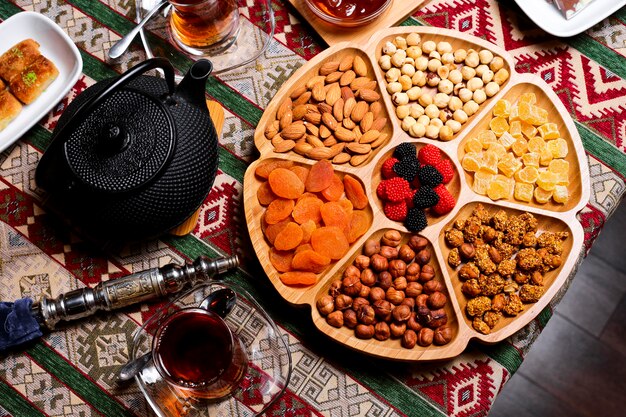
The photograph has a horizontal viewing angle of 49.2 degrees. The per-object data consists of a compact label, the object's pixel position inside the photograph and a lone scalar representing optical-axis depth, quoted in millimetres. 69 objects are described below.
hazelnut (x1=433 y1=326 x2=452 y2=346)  1424
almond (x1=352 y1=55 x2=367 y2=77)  1543
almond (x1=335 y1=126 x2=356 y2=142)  1502
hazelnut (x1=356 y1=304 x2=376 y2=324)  1422
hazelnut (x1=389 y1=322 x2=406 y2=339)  1429
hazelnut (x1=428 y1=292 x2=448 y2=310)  1431
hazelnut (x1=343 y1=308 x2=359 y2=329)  1431
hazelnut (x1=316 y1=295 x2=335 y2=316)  1435
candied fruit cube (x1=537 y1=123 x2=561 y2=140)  1479
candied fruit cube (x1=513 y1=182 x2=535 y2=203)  1472
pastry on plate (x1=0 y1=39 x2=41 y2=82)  1592
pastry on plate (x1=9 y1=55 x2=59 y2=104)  1568
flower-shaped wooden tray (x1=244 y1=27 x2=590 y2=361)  1423
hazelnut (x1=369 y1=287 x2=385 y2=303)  1450
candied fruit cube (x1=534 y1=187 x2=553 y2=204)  1469
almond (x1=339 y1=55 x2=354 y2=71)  1545
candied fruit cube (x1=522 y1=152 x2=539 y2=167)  1485
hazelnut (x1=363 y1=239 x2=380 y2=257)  1462
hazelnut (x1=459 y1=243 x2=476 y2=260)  1455
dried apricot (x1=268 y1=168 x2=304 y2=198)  1453
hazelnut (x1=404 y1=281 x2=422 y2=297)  1446
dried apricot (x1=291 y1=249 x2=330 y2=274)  1416
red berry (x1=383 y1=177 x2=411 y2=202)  1443
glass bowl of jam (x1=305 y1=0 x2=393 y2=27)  1555
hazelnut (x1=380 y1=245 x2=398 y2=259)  1457
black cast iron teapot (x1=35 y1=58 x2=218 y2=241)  1252
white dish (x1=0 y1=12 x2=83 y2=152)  1571
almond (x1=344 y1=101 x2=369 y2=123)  1516
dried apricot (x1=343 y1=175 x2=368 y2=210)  1478
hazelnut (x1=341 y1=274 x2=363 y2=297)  1444
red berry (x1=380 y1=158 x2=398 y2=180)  1486
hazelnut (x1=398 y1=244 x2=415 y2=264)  1455
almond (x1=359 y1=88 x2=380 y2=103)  1521
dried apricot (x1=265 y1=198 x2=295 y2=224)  1457
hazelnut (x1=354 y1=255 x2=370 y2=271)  1459
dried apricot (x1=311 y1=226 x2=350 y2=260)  1423
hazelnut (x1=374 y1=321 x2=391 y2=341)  1426
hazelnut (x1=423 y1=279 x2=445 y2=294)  1441
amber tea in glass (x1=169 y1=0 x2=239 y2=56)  1462
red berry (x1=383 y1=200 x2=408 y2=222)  1458
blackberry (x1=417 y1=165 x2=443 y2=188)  1444
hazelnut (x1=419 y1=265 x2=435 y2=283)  1447
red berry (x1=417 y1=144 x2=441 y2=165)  1469
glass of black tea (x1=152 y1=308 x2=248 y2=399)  1254
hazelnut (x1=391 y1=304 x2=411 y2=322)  1425
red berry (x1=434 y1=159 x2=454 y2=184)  1471
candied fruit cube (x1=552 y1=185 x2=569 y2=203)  1461
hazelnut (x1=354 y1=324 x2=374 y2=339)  1421
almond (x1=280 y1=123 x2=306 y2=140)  1501
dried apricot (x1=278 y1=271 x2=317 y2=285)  1428
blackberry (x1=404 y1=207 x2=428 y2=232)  1445
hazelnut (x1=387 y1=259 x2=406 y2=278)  1453
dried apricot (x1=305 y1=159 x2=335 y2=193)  1457
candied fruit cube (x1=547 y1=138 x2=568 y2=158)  1479
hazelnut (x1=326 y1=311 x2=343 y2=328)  1424
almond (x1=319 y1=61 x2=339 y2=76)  1539
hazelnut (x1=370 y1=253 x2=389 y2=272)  1447
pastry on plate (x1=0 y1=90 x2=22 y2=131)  1559
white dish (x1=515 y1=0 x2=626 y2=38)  1531
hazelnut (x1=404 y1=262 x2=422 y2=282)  1454
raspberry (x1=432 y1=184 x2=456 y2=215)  1446
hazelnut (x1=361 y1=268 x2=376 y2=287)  1455
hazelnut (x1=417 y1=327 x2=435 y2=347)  1419
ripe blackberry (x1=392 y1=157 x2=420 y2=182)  1455
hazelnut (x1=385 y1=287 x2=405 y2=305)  1446
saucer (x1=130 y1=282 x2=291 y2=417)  1269
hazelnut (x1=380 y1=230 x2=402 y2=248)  1455
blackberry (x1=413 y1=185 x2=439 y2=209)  1434
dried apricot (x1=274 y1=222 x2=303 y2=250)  1425
